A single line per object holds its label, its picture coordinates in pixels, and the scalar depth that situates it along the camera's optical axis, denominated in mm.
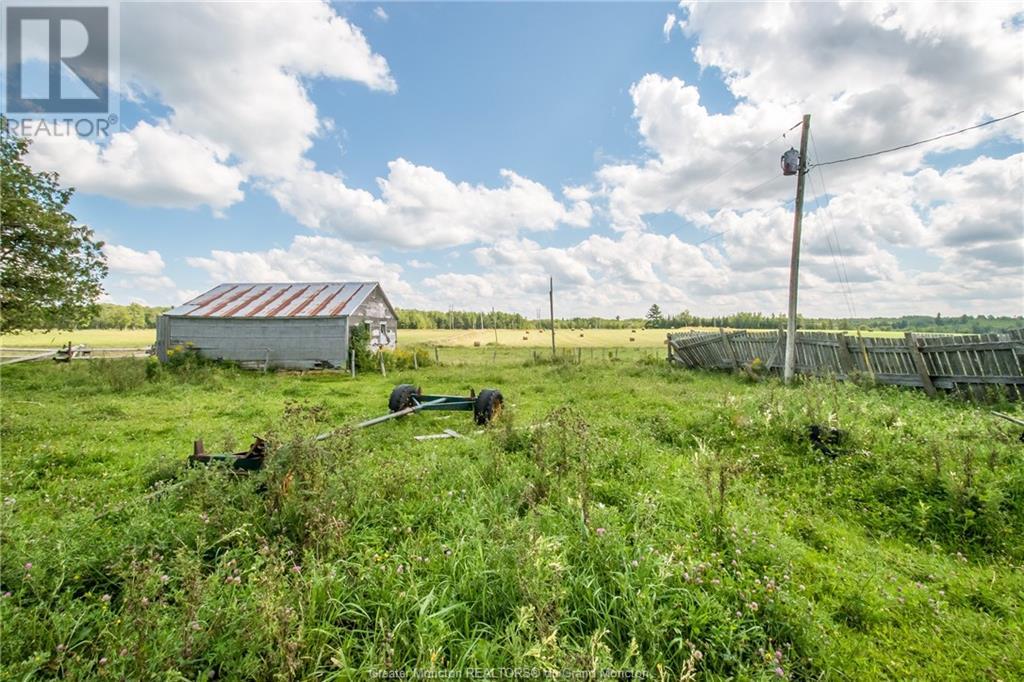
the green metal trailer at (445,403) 8719
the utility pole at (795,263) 11938
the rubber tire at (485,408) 8711
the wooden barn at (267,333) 22141
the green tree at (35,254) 15438
